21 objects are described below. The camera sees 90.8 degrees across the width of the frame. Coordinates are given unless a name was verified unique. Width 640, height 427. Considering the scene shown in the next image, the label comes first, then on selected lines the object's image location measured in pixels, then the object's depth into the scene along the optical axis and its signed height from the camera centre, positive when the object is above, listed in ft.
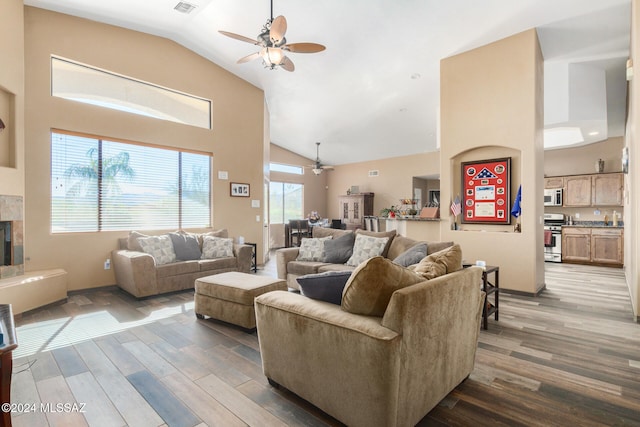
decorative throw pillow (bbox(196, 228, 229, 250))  17.92 -1.28
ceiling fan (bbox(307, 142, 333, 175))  33.58 +4.68
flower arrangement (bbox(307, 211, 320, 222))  35.01 -0.59
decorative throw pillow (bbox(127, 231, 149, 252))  15.61 -1.45
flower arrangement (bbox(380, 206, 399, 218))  21.35 -0.18
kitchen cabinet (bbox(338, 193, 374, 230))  35.70 +0.40
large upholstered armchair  4.98 -2.47
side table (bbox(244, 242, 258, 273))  20.16 -3.08
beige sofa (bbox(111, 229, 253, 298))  13.88 -2.74
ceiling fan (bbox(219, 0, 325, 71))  11.28 +6.37
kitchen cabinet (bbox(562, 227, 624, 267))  22.43 -2.59
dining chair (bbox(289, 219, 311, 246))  30.74 -1.67
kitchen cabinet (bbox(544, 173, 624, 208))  23.15 +1.61
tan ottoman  10.35 -2.85
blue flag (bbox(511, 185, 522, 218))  15.16 +0.22
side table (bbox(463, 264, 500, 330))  10.65 -3.21
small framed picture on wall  21.18 +1.56
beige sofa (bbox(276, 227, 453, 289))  13.23 -2.15
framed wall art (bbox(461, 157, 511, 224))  15.88 +1.01
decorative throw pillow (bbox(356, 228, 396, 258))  13.70 -1.07
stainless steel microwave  25.04 +1.08
